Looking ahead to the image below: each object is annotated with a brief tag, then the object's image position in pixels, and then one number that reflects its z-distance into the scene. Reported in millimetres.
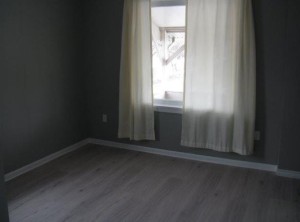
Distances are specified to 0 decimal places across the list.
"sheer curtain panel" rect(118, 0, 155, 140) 3518
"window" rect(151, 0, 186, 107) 3607
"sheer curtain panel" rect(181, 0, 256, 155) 3059
